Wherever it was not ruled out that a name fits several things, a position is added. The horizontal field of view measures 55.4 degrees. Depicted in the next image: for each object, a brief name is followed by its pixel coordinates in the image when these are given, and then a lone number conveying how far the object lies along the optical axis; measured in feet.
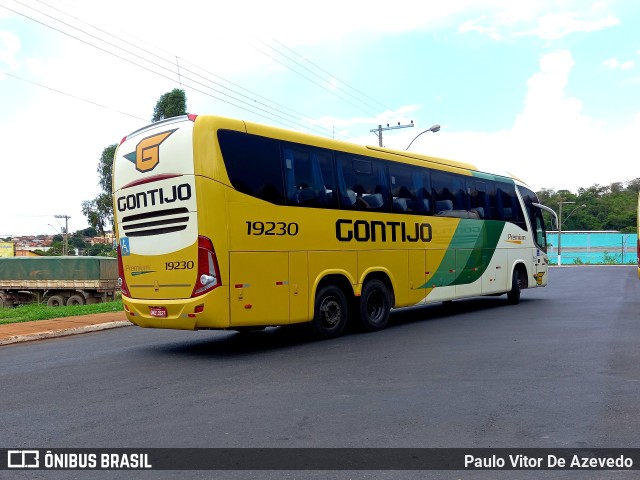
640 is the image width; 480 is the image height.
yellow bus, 28.58
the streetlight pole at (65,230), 244.18
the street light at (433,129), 99.14
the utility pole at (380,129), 115.96
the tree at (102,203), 184.44
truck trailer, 102.89
